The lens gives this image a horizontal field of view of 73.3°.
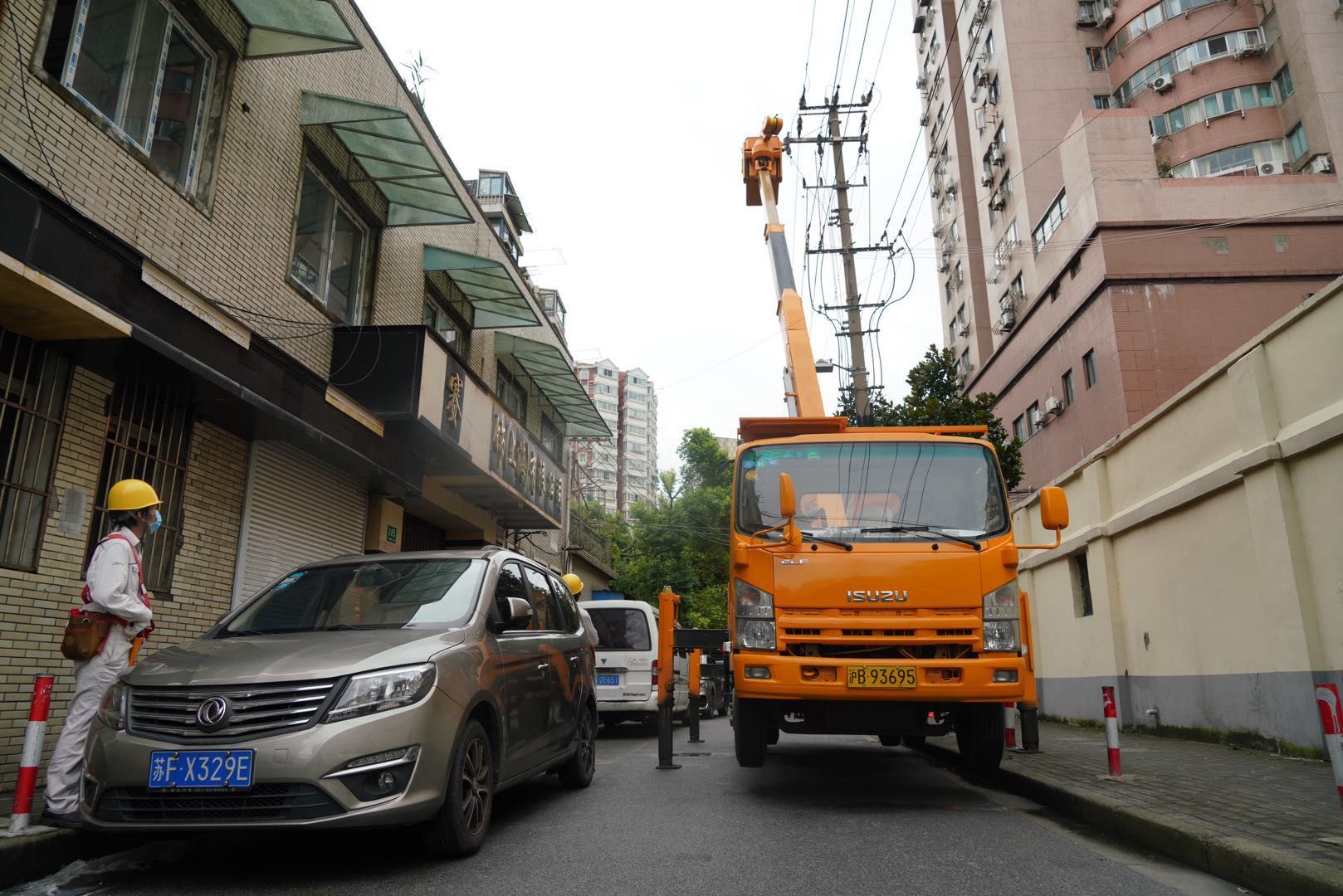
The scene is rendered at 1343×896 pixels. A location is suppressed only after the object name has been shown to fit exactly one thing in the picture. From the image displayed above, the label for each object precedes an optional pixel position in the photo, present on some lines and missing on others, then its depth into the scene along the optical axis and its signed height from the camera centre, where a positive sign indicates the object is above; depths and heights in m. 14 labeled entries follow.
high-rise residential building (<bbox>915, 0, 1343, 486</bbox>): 21.38 +14.51
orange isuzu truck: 6.29 +0.58
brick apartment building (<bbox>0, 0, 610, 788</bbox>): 6.58 +3.57
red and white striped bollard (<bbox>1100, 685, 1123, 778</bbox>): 6.91 -0.43
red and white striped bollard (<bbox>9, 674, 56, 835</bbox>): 4.48 -0.43
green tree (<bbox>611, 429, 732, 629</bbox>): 45.09 +6.00
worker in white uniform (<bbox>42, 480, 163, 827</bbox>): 4.93 +0.24
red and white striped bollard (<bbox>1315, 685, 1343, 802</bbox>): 5.04 -0.24
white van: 12.73 +0.23
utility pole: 16.75 +8.75
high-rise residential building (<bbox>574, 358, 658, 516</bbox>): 100.12 +31.34
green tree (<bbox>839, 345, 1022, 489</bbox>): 19.03 +5.92
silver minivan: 4.15 -0.24
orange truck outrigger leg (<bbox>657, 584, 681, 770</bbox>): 8.44 +0.04
